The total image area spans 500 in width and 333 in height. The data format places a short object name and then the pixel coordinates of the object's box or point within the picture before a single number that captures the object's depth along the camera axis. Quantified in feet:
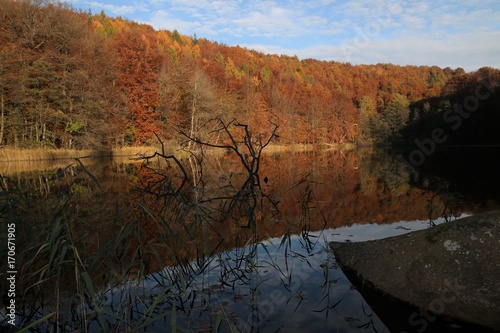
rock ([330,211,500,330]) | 9.18
